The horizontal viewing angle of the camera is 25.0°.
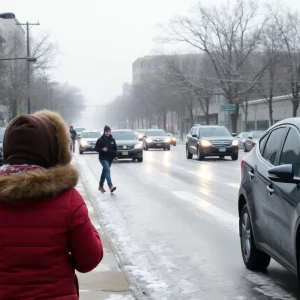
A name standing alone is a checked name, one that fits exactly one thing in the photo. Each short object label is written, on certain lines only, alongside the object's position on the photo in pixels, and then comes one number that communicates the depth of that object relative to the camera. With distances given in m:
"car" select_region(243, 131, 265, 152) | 38.47
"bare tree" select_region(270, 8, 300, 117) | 49.78
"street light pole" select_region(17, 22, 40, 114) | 50.64
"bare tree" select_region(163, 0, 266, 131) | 62.34
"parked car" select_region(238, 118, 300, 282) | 5.80
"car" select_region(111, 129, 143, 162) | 30.75
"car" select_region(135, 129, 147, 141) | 58.08
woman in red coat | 2.91
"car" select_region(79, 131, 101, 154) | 40.97
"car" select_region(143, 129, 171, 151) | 46.78
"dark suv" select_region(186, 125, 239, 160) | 31.39
